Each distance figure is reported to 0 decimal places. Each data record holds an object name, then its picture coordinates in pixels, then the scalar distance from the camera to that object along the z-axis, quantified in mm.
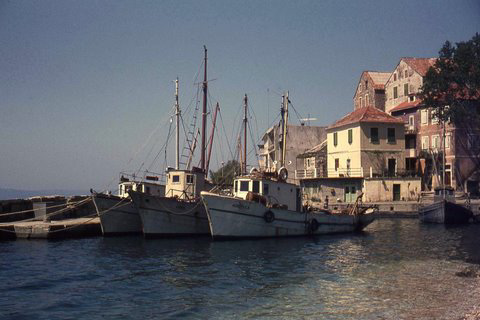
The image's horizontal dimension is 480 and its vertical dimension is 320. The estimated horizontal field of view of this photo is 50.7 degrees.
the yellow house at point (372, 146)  55844
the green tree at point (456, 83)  51344
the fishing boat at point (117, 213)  33312
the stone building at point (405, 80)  60844
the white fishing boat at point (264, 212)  30203
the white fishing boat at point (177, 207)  31562
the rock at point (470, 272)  19519
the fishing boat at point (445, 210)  44094
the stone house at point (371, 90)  67625
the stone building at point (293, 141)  66312
